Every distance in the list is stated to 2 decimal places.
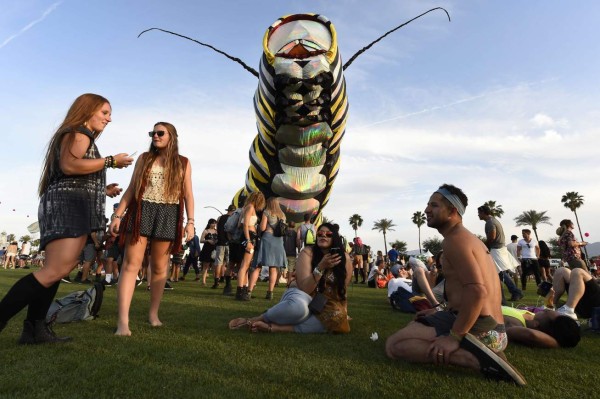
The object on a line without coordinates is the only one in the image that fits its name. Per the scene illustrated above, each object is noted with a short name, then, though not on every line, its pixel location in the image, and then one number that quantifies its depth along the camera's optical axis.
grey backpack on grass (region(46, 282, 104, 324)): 3.75
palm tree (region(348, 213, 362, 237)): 84.12
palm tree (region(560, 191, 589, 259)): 61.22
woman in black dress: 2.76
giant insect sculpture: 9.42
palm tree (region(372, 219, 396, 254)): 86.12
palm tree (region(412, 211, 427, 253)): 81.15
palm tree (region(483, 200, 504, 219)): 72.14
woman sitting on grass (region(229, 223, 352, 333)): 3.50
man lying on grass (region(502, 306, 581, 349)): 3.18
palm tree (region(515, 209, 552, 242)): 63.91
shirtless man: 2.31
